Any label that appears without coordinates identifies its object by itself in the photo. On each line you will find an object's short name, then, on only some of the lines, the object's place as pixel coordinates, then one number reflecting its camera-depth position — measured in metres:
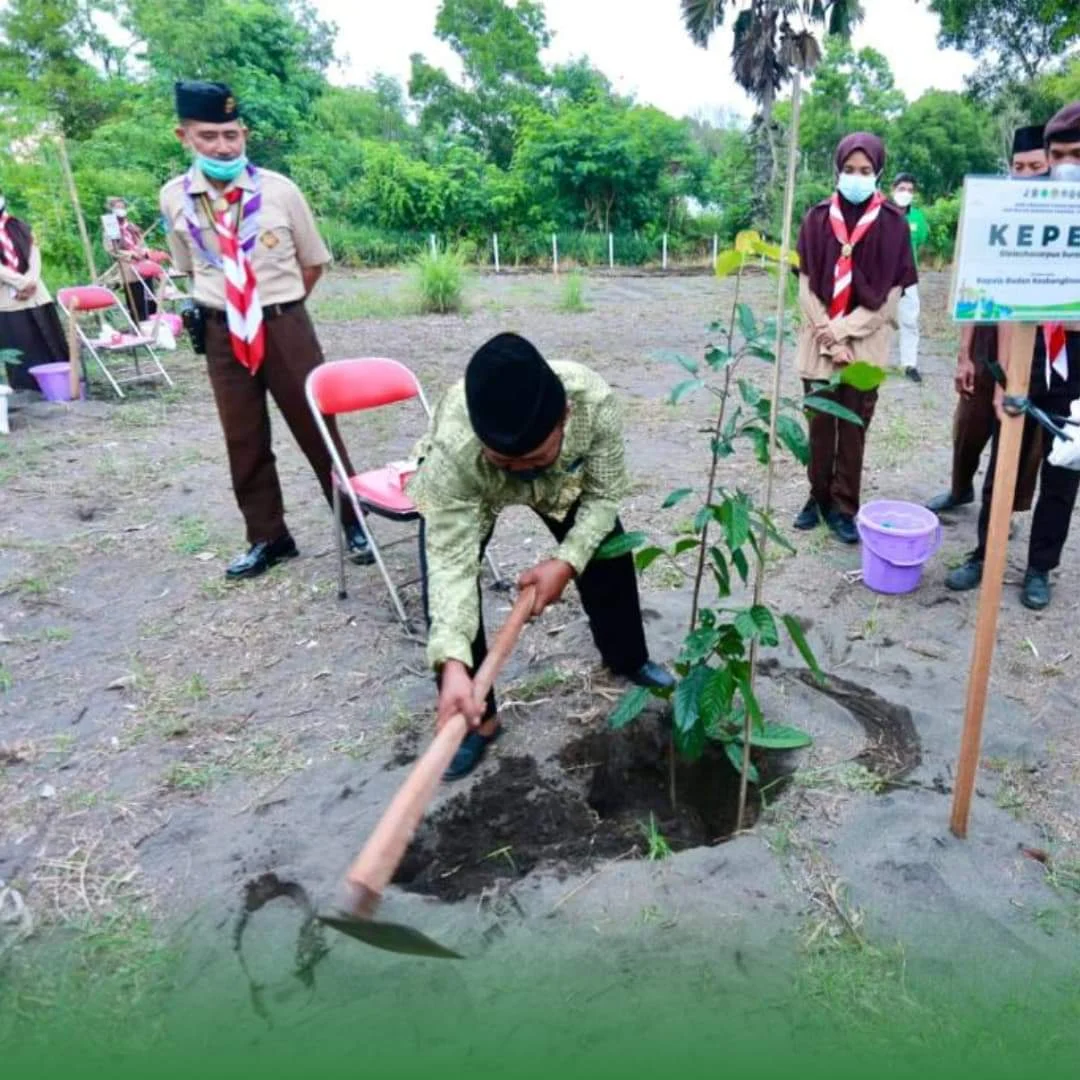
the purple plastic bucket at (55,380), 6.86
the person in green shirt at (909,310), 6.89
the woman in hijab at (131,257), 8.47
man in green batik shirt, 1.82
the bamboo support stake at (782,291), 1.70
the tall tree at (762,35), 15.51
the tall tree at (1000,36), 18.17
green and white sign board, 1.73
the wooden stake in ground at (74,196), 7.36
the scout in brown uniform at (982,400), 3.40
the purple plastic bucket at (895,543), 3.38
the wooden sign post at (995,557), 1.90
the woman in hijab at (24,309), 6.71
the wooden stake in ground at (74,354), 6.81
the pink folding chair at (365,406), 3.26
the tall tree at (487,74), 27.86
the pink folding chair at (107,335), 6.87
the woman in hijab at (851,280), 3.66
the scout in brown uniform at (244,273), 3.36
